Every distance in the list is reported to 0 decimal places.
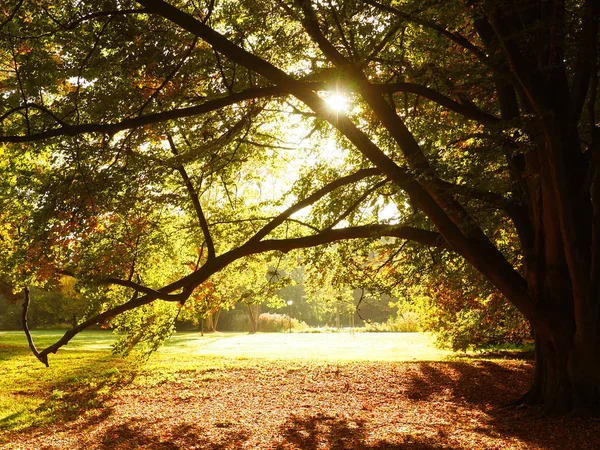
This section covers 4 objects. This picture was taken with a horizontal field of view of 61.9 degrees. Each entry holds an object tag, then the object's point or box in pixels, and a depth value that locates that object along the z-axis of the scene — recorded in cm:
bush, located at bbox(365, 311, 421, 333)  2862
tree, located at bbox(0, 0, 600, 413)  540
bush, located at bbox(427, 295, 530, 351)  1141
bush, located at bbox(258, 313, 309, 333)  3578
